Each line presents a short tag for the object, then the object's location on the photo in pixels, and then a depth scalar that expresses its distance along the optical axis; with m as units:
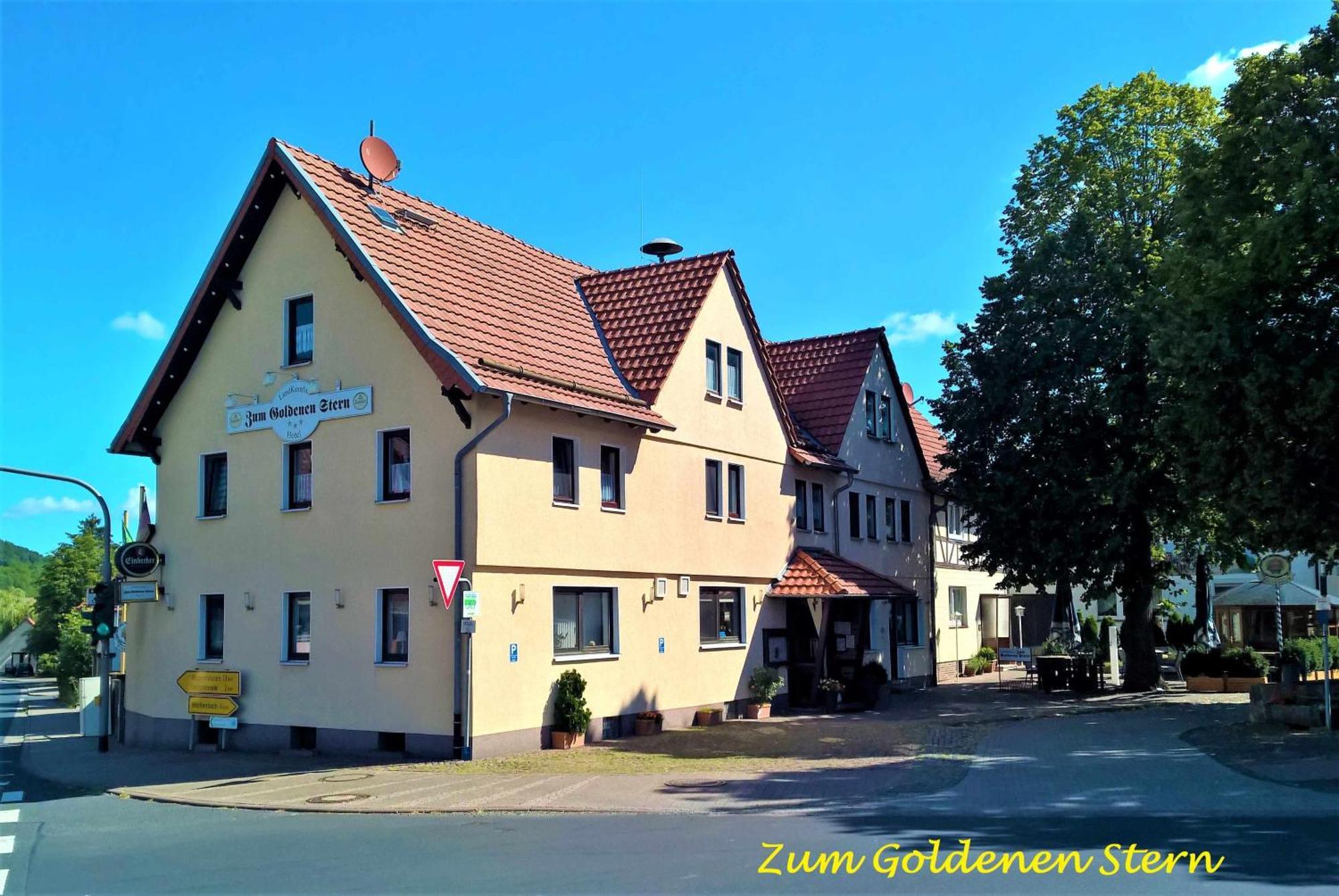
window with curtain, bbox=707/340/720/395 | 26.03
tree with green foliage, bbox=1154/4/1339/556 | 18.48
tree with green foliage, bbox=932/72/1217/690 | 27.72
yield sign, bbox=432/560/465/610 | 17.31
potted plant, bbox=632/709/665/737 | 22.27
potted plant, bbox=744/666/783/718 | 25.81
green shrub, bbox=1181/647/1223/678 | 29.72
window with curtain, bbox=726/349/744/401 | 26.73
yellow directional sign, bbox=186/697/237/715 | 21.25
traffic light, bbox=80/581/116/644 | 21.73
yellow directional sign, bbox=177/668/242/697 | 21.38
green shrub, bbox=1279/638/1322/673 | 26.64
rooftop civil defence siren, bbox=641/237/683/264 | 29.61
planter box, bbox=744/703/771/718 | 25.91
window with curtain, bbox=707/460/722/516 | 25.80
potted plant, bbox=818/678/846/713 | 26.80
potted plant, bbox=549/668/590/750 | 20.09
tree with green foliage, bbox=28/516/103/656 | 59.00
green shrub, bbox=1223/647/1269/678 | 29.66
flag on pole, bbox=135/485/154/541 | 24.42
